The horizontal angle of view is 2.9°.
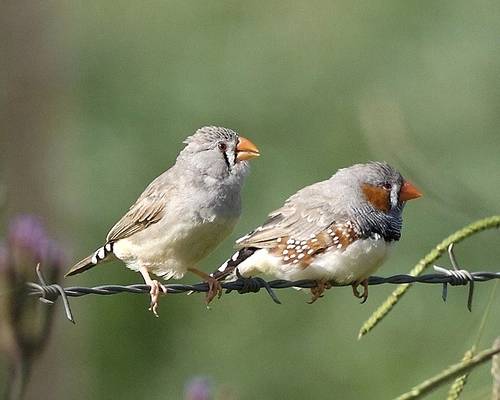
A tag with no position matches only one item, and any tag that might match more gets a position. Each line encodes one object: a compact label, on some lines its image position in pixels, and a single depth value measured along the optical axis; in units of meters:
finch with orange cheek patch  4.39
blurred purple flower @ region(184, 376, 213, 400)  2.70
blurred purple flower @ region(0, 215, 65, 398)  2.66
